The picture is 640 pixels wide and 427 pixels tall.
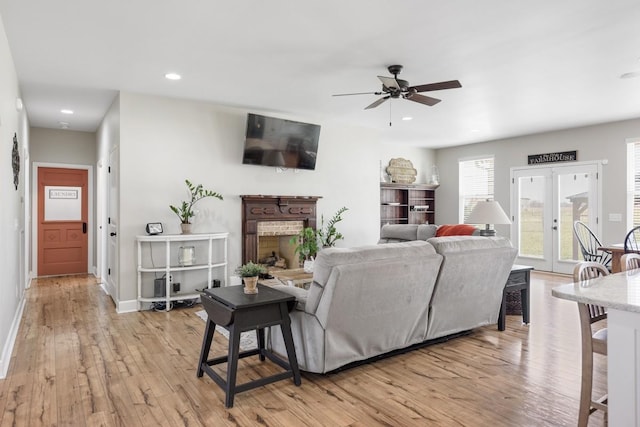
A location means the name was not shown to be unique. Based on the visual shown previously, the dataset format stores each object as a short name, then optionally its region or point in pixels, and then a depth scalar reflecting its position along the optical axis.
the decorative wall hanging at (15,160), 3.73
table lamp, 4.45
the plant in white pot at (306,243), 5.33
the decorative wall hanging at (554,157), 7.16
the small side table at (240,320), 2.46
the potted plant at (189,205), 5.06
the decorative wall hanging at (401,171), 8.80
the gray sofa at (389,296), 2.68
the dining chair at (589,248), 5.79
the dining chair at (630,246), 4.38
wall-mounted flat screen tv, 5.58
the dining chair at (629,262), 2.69
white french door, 7.00
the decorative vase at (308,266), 4.55
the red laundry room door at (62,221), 7.15
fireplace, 5.66
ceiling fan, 3.70
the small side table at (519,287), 3.96
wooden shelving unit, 8.59
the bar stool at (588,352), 1.99
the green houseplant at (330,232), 6.38
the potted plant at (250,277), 2.74
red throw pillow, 5.54
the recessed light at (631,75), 4.14
